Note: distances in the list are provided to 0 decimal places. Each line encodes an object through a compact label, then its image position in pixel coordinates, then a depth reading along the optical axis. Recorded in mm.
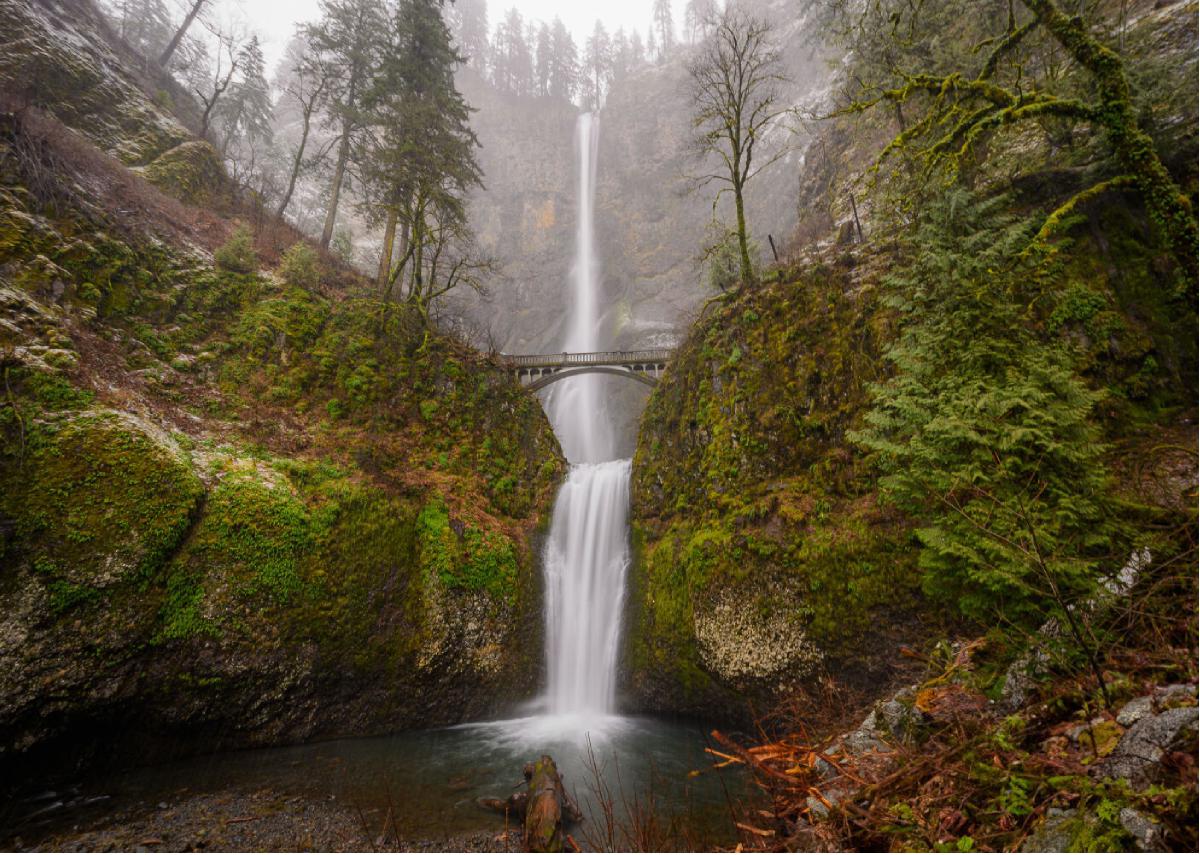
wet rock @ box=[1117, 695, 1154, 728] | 2504
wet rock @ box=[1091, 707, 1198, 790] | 2125
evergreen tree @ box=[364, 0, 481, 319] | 14273
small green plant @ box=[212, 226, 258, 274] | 12234
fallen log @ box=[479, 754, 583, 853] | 5828
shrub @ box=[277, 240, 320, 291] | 13281
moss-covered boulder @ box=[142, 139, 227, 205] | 15523
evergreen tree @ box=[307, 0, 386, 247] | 18094
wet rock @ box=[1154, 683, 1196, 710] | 2412
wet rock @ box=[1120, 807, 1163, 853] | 1858
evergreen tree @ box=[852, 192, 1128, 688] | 4633
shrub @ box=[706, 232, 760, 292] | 14055
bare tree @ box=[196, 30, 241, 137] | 18873
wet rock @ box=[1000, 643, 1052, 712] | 3391
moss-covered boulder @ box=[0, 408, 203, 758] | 6047
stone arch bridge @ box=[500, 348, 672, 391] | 21875
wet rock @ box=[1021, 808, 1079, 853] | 2127
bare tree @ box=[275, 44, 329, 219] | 18203
